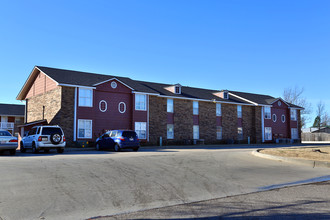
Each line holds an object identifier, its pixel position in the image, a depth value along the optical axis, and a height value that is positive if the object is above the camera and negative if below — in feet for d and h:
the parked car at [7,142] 54.54 -1.66
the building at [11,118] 139.64 +7.04
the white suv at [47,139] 61.72 -1.27
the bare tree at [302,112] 215.88 +14.69
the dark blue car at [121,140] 70.18 -1.73
